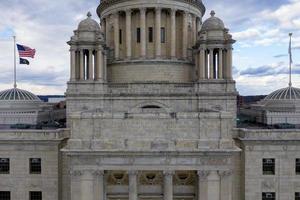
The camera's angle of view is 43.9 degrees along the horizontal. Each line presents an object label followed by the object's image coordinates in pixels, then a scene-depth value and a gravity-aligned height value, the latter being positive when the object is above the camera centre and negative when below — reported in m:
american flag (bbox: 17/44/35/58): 45.62 +5.93
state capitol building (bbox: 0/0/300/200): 31.34 -2.73
